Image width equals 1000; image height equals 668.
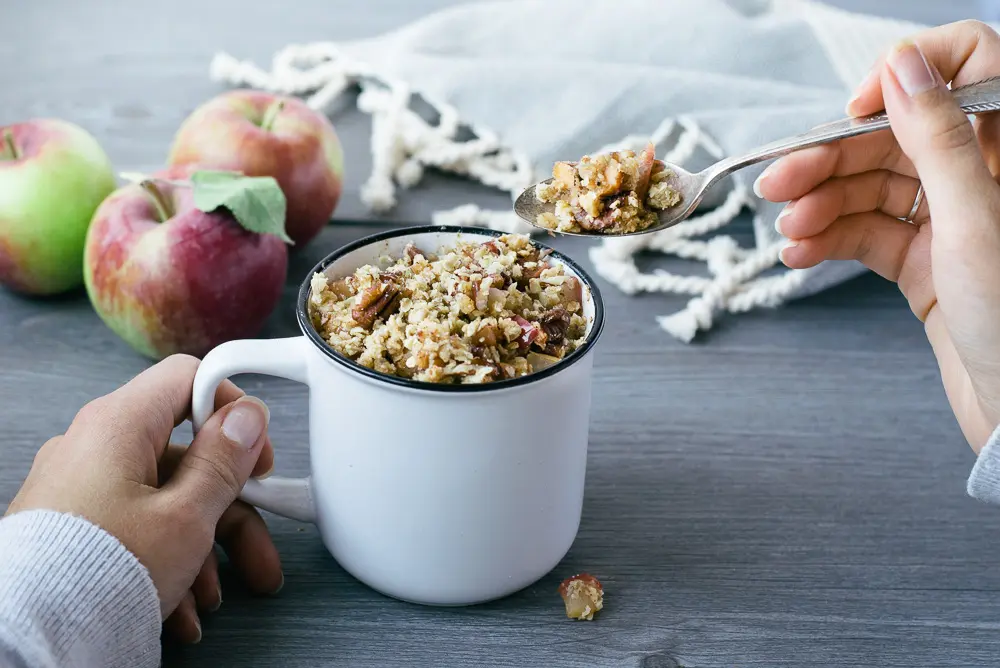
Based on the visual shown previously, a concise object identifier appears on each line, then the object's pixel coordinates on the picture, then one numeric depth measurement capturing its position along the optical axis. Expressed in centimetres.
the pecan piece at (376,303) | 71
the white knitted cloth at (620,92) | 124
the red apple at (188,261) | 101
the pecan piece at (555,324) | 73
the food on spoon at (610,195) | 83
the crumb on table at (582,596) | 76
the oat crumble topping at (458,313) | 67
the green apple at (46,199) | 109
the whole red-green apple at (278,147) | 118
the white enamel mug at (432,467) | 66
